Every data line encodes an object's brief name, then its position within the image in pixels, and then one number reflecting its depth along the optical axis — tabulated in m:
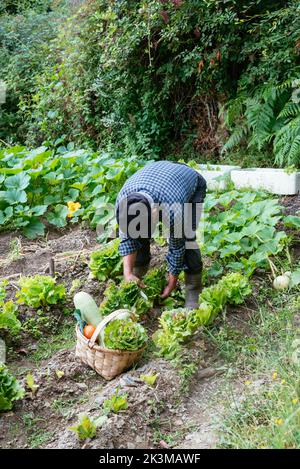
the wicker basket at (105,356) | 3.70
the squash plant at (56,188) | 6.25
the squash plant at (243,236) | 4.87
